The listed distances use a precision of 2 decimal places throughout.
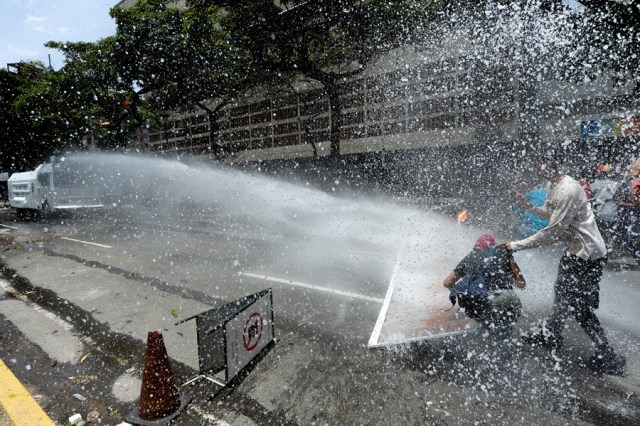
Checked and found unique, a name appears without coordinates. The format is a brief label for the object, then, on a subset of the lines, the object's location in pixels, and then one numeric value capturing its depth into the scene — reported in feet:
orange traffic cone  9.00
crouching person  10.72
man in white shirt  10.84
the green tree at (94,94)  72.23
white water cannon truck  50.19
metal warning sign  10.47
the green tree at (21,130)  96.63
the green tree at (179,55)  64.95
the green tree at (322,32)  48.52
